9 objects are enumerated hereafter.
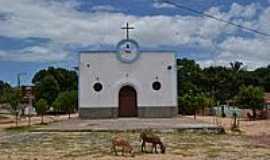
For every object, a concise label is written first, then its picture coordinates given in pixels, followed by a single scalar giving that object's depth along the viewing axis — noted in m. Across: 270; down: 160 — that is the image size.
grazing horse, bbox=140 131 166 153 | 15.47
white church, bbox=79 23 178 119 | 37.25
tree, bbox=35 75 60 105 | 75.25
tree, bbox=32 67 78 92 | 84.50
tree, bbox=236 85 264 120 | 41.44
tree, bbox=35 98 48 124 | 44.10
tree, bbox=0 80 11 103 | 100.94
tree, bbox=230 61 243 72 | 88.89
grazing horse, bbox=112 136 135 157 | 14.98
